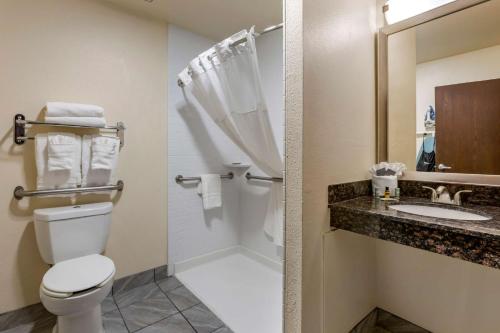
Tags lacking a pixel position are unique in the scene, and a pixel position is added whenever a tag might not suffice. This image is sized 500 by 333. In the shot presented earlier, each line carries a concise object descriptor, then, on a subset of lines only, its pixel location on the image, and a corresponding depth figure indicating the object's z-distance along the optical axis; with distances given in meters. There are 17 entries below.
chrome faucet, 1.17
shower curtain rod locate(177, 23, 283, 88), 1.50
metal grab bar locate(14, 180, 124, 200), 1.63
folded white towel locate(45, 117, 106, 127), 1.65
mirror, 1.16
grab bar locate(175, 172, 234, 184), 2.36
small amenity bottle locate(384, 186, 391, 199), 1.28
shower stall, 1.87
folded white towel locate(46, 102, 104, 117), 1.64
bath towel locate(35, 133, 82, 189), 1.63
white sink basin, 0.99
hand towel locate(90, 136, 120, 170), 1.80
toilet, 1.30
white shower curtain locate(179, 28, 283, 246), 1.80
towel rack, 1.61
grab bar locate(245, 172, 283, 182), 2.12
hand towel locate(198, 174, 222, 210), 2.48
